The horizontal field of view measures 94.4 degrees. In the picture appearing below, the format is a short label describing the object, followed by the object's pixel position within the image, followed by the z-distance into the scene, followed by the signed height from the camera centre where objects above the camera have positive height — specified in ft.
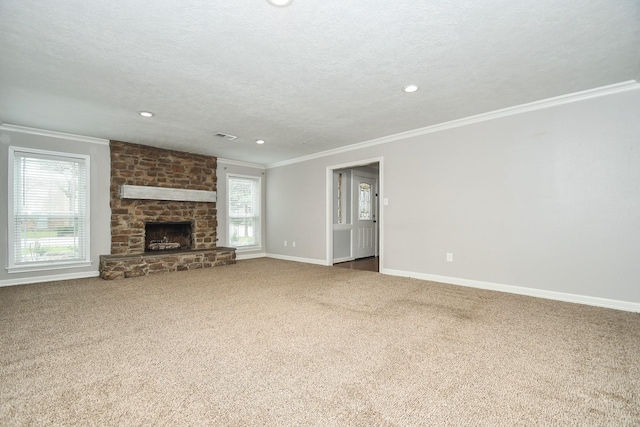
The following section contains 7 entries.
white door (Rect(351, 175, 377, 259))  22.77 +0.22
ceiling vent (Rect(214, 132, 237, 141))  15.96 +4.67
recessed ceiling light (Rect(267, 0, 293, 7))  6.13 +4.54
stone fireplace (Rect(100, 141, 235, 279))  17.26 +0.57
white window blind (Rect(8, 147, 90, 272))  14.74 +0.74
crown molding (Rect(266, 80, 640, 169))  10.34 +4.43
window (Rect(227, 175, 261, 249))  23.02 +0.77
